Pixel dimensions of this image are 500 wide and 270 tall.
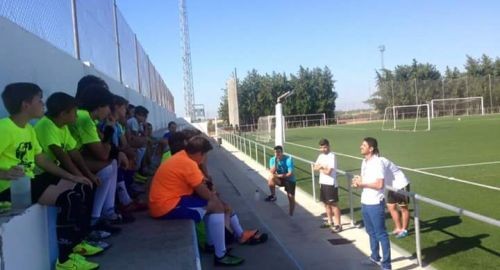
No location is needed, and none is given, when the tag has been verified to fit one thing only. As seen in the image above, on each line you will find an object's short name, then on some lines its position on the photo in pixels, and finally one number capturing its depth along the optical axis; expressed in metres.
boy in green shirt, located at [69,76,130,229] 4.39
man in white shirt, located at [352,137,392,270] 6.54
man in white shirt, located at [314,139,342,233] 9.04
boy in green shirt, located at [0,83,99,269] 3.22
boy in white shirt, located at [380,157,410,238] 7.78
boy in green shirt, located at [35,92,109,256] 3.84
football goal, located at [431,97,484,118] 65.38
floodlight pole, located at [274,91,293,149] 16.00
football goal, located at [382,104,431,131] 63.03
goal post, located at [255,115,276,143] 38.40
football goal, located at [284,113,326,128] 71.97
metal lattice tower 71.76
